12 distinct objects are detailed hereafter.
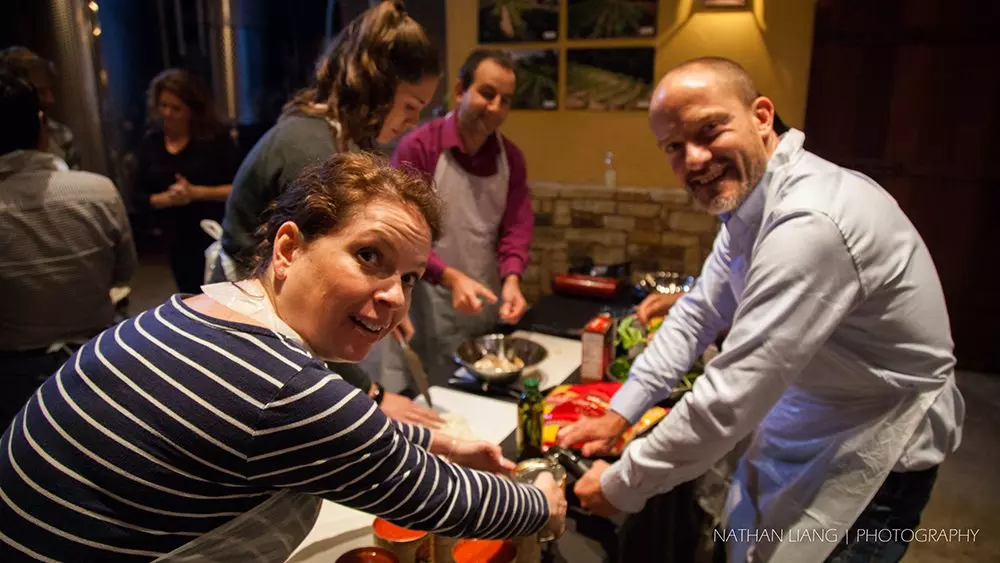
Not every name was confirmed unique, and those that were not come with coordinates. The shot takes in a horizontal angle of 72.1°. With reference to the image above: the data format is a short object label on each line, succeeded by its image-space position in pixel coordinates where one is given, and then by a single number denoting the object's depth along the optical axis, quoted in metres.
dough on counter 1.64
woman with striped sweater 0.83
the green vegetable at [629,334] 2.23
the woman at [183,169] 3.31
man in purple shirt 2.68
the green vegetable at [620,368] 2.03
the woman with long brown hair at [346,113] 1.63
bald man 1.24
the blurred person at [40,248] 1.98
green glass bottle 1.55
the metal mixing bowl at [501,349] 2.13
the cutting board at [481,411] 1.70
